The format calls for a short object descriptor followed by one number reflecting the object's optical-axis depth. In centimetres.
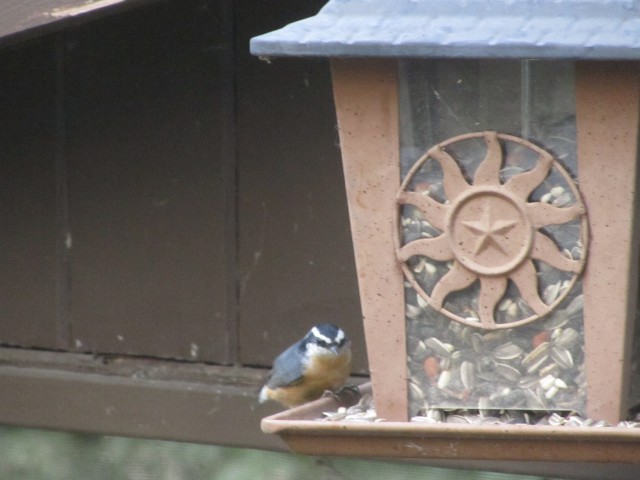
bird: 632
